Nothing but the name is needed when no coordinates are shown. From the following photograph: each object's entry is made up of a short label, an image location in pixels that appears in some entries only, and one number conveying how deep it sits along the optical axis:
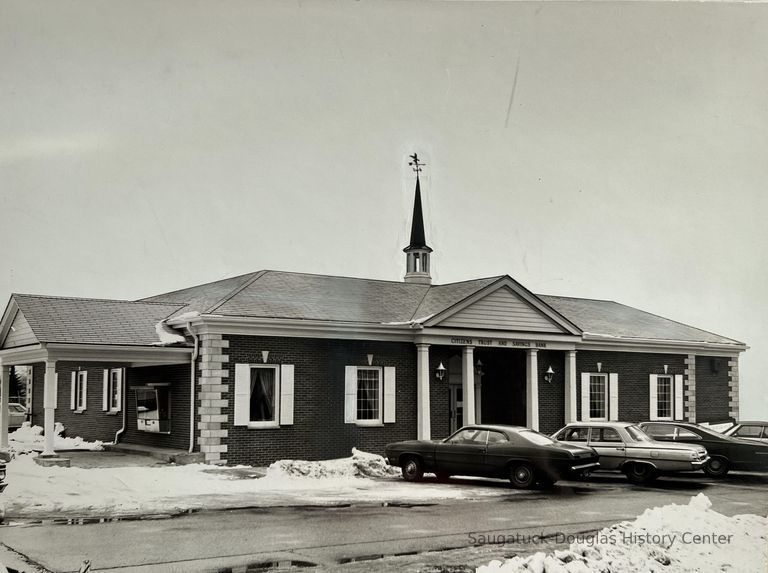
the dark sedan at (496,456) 14.55
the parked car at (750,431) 17.44
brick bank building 17.00
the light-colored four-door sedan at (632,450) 15.77
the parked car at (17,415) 20.47
